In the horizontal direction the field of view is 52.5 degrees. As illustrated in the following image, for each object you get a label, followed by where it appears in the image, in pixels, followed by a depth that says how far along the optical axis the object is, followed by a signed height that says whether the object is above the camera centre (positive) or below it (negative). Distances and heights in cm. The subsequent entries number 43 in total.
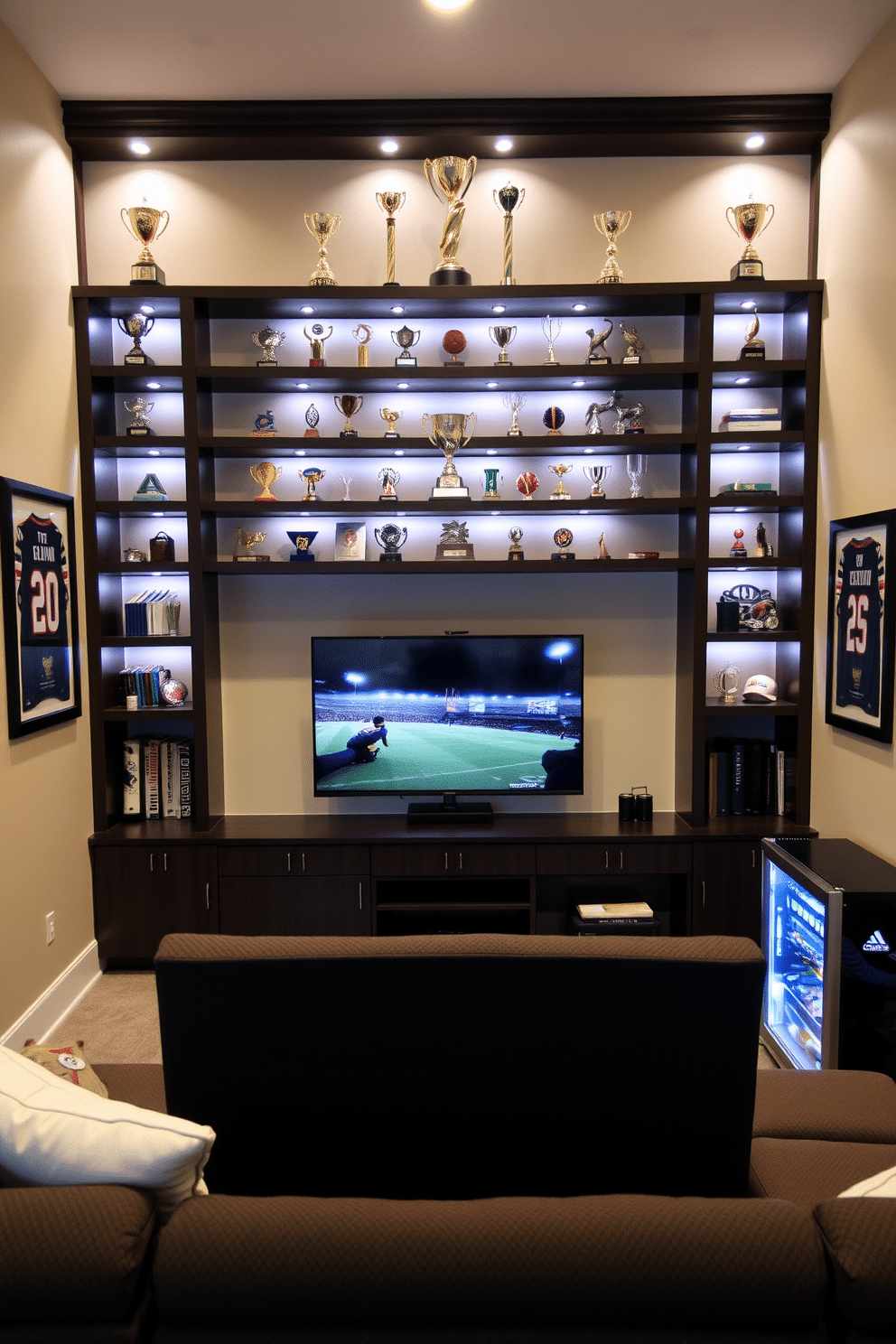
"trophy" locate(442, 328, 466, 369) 393 +120
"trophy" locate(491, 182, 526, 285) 384 +175
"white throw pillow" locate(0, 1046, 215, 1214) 118 -69
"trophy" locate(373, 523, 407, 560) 403 +37
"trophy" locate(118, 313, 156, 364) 384 +125
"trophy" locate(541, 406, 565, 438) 396 +87
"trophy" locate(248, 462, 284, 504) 402 +65
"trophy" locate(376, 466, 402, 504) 398 +60
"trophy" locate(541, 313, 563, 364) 393 +127
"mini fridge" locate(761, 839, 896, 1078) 276 -109
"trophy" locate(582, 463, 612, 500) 398 +63
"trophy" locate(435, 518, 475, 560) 395 +31
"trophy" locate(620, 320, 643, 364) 395 +120
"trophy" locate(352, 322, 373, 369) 393 +118
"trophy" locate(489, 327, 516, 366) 389 +122
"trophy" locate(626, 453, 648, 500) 405 +66
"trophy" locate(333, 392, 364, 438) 394 +94
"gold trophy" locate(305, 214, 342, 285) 385 +166
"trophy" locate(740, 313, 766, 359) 385 +115
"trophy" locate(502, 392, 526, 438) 394 +95
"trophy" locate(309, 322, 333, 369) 388 +118
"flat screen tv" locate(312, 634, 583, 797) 408 -42
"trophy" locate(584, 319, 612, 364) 389 +115
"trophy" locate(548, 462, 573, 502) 396 +57
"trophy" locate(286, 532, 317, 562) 401 +35
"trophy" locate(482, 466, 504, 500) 402 +61
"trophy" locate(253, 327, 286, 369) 392 +121
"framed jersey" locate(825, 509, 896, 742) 322 -4
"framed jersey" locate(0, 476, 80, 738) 312 +6
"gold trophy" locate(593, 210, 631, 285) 383 +166
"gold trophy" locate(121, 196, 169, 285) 377 +162
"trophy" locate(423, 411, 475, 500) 383 +76
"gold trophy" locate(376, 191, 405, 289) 385 +175
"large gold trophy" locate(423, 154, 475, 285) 379 +182
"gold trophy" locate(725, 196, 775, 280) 379 +163
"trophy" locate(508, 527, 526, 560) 396 +33
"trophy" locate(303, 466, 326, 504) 396 +62
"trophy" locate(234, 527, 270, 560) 403 +37
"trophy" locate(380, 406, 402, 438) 397 +88
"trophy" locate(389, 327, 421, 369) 386 +119
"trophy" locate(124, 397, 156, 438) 388 +89
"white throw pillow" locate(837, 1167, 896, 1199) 119 -76
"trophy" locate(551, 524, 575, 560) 404 +36
